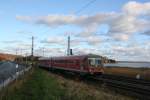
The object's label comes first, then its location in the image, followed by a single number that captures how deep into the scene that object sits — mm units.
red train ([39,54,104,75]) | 17488
